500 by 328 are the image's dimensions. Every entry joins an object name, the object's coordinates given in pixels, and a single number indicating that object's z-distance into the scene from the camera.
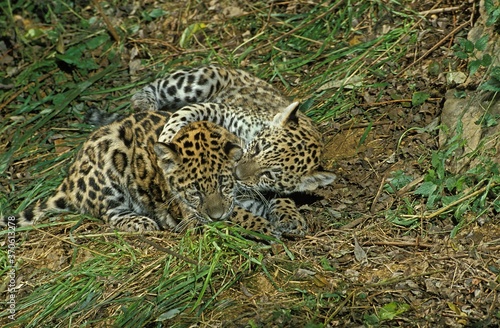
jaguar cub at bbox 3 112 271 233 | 16.22
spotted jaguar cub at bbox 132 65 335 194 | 17.34
